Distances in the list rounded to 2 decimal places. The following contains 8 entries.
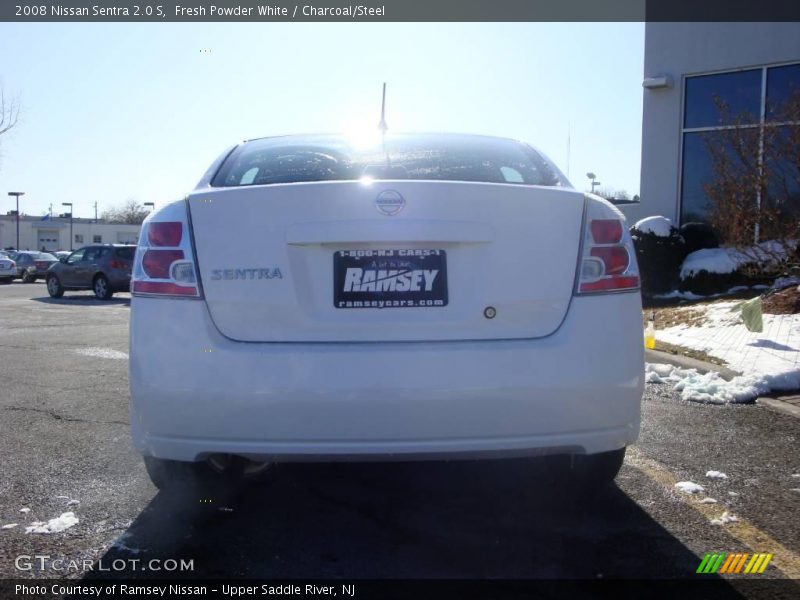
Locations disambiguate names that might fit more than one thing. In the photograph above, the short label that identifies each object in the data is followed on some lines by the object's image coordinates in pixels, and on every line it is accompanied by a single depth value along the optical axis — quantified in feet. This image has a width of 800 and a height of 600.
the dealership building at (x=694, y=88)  41.50
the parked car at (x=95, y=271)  66.74
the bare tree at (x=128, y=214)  347.32
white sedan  8.52
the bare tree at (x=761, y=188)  26.71
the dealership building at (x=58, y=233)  287.69
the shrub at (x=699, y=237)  41.75
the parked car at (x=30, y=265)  108.78
